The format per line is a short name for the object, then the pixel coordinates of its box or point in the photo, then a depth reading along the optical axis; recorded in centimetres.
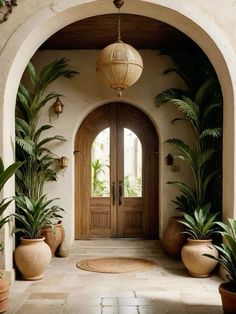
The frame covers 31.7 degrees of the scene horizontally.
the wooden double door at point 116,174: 682
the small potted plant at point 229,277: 357
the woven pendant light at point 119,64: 452
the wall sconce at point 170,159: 654
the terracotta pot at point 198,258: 495
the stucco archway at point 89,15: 464
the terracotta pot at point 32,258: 488
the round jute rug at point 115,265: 539
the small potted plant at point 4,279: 371
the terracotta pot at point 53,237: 598
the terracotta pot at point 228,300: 355
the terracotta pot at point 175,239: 593
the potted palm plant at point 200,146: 547
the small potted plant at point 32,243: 488
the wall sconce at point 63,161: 642
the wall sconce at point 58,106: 643
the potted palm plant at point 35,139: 573
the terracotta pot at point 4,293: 376
